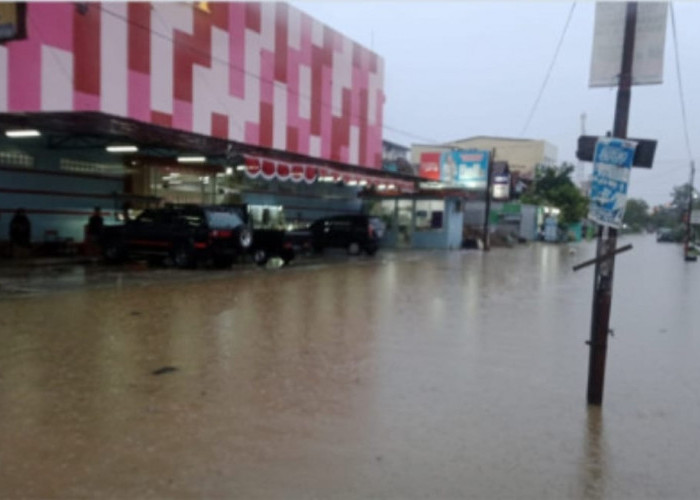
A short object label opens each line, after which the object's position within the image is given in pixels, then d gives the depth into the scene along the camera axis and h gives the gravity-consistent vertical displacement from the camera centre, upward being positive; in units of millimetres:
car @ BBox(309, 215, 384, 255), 26703 -1136
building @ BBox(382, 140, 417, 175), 42094 +5639
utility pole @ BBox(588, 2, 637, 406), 5559 -420
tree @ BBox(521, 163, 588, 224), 62812 +2134
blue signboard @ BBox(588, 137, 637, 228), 5340 +329
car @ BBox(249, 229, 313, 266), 20297 -1380
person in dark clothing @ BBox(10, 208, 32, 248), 17469 -1039
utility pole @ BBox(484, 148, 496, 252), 35719 +826
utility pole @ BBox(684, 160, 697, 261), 32656 +67
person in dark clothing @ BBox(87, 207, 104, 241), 19547 -1029
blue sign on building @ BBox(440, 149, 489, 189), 41344 +2707
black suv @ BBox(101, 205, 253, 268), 17406 -1017
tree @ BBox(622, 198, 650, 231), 142750 +994
